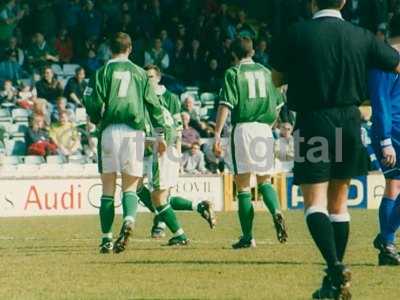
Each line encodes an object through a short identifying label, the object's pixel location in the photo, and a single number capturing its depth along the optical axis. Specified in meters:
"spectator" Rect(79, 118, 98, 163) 23.44
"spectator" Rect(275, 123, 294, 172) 24.16
